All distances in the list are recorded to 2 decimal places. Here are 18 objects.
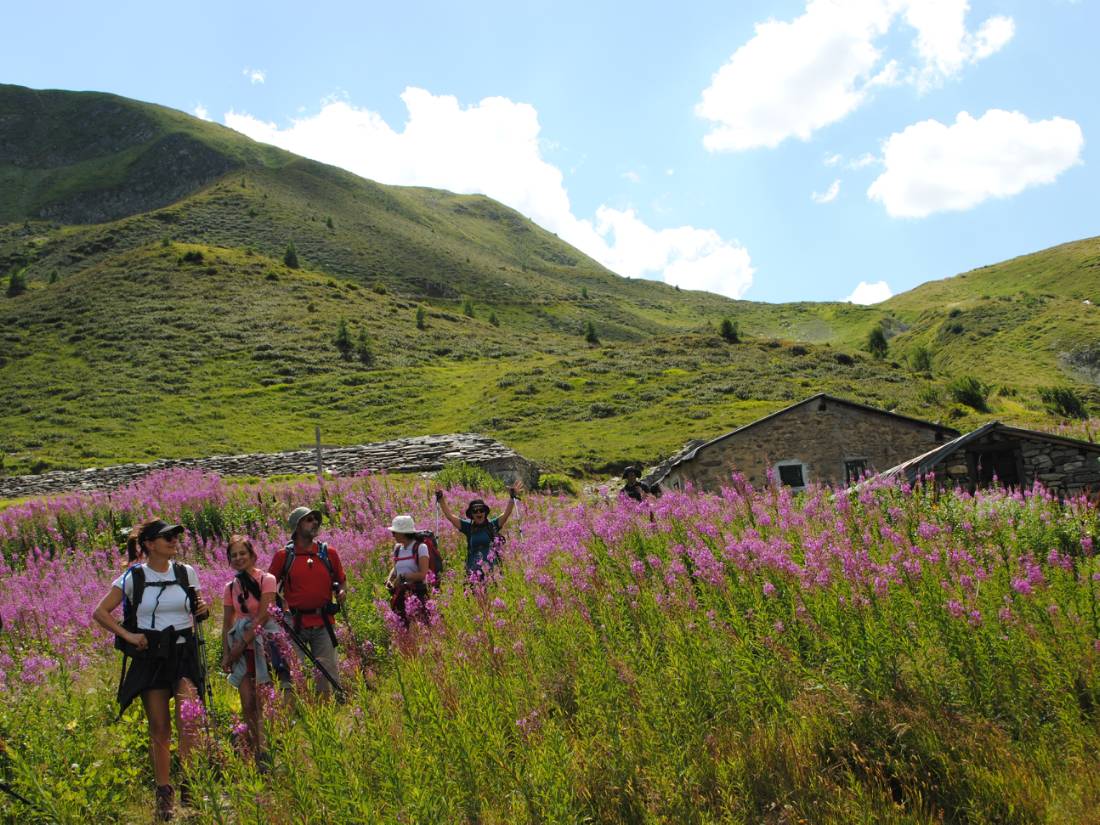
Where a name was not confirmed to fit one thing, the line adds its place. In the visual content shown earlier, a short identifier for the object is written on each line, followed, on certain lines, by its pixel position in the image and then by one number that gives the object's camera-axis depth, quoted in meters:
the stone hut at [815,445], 24.08
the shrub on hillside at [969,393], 51.44
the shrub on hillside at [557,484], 28.95
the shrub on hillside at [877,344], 99.40
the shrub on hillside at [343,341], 61.62
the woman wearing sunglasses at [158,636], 5.21
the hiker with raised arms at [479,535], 8.41
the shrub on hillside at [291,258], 89.94
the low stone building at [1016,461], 17.25
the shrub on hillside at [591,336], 82.62
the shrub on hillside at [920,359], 86.86
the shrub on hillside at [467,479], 21.73
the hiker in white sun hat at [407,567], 7.40
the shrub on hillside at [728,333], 73.94
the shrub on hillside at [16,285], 75.44
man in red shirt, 6.64
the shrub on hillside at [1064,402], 55.89
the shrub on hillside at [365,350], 60.69
